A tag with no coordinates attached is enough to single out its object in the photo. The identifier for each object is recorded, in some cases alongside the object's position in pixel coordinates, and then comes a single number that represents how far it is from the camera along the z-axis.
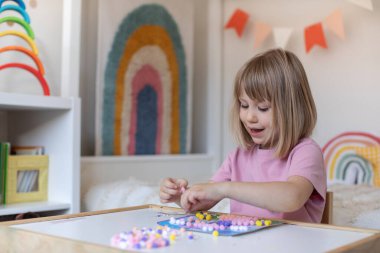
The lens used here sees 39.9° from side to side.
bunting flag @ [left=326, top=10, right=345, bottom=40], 2.17
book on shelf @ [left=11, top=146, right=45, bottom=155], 1.78
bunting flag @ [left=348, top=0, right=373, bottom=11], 2.07
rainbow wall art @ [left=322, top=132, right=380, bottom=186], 2.09
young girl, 1.04
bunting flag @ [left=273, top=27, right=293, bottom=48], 2.34
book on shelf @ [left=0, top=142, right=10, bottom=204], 1.62
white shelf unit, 1.65
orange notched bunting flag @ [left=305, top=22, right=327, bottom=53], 2.25
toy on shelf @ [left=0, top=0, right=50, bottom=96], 1.68
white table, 0.68
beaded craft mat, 0.80
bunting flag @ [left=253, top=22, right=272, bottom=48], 2.44
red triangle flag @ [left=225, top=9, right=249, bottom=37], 2.54
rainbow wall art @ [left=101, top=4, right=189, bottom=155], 2.21
